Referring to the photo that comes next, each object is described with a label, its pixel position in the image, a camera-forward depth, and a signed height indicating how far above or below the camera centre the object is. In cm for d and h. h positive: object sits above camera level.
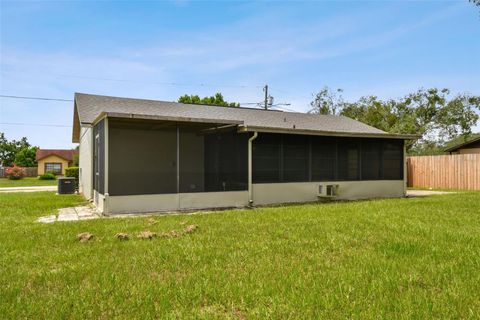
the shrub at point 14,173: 2969 -62
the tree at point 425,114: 2759 +394
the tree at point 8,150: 4781 +207
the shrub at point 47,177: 2945 -94
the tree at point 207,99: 3095 +568
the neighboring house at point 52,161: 3884 +42
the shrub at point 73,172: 1833 -34
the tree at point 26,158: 4438 +92
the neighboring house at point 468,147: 2232 +100
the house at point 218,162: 888 +6
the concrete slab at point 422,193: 1320 -114
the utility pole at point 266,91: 2969 +603
